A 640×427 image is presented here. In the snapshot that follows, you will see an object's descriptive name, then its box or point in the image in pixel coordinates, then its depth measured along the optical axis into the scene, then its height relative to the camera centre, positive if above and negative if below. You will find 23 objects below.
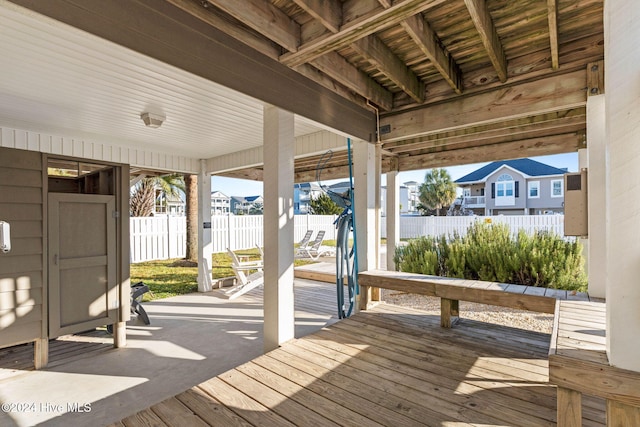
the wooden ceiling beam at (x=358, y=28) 1.82 +1.24
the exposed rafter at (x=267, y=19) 1.86 +1.29
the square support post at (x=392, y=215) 6.23 -0.01
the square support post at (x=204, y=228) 6.18 -0.22
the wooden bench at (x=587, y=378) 1.19 -0.68
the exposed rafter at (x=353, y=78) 2.71 +1.36
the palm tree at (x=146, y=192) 11.13 +0.95
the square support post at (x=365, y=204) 3.80 +0.14
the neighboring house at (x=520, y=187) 18.91 +1.66
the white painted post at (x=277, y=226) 2.67 -0.09
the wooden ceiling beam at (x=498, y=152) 4.90 +1.11
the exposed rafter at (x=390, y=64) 2.46 +1.35
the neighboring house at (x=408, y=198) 32.11 +1.95
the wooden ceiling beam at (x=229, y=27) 1.97 +1.35
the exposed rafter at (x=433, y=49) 2.16 +1.33
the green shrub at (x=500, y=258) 4.73 -0.75
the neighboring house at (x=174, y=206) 20.10 +1.07
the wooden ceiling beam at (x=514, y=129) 3.98 +1.22
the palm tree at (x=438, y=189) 22.14 +1.80
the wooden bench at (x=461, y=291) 2.61 -0.73
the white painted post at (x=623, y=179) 1.18 +0.13
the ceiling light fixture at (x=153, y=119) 3.49 +1.14
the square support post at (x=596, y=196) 2.57 +0.14
